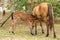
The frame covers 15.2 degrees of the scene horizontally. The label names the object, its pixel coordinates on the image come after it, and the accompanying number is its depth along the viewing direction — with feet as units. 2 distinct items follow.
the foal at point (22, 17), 34.76
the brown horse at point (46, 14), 31.78
